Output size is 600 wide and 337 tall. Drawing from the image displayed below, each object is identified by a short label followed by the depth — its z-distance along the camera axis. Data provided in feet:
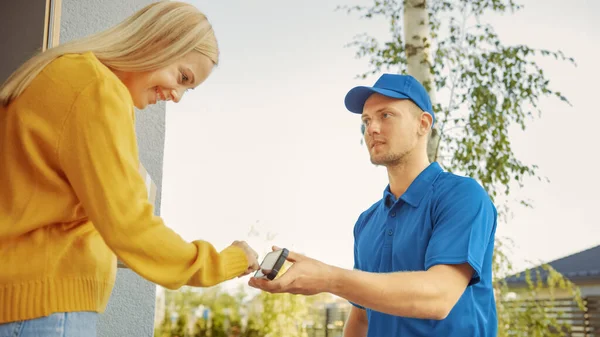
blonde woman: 3.29
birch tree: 15.43
